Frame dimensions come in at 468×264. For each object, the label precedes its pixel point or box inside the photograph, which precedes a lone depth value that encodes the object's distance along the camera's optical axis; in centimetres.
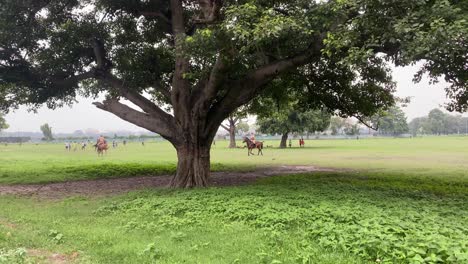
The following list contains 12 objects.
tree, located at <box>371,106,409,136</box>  12545
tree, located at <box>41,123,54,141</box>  11722
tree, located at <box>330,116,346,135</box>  13402
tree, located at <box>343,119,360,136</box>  11824
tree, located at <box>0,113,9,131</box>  7588
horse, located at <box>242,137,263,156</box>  3553
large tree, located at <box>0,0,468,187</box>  919
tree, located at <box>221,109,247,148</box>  5269
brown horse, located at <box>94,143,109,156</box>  3656
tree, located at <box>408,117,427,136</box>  15330
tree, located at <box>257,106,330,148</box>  4762
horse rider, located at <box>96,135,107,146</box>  3697
